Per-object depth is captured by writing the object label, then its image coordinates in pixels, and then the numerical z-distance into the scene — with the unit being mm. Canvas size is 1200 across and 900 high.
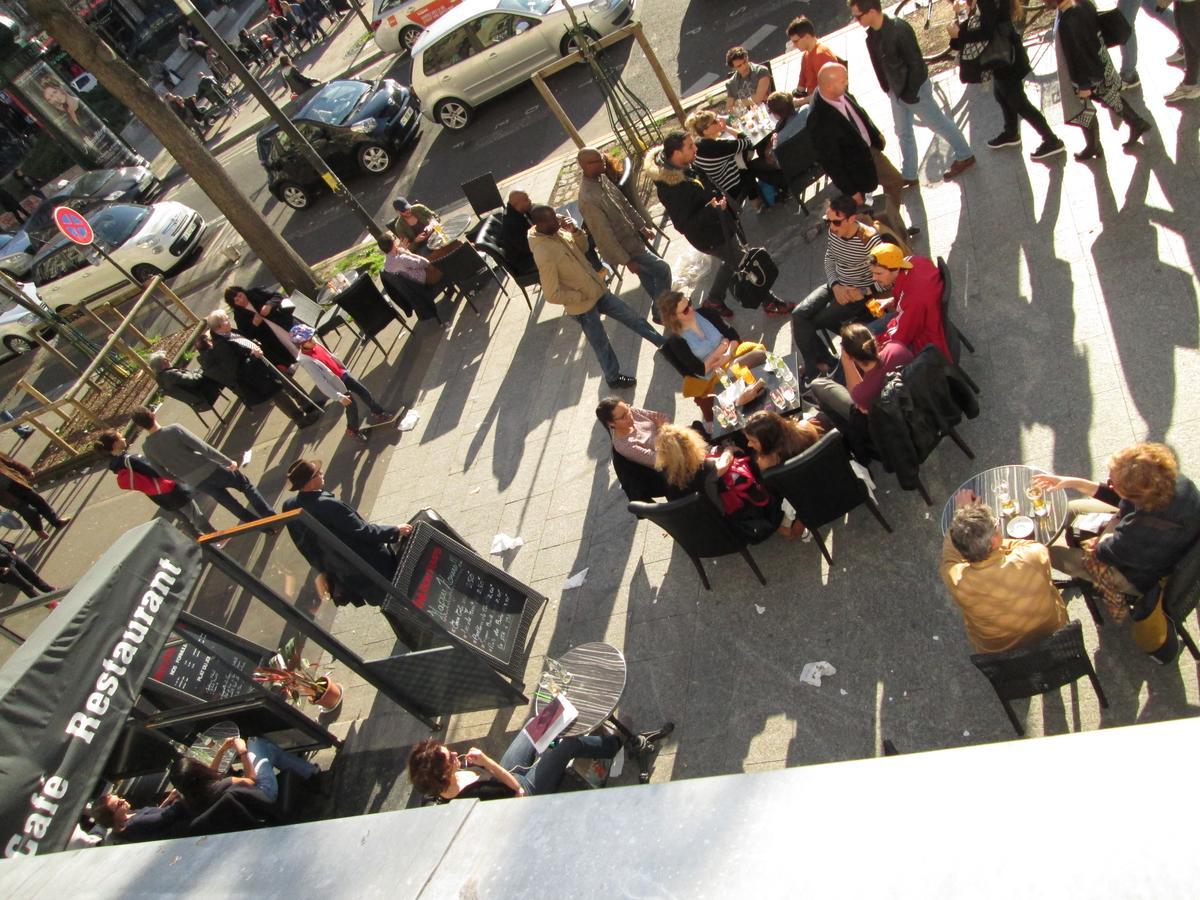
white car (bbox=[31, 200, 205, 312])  17156
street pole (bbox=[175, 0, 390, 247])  11109
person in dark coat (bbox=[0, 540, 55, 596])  10062
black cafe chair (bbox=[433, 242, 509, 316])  10352
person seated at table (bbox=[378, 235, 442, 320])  10312
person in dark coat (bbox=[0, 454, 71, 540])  10875
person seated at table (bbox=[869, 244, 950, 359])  5641
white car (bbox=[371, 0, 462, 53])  19969
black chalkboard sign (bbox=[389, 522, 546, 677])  5758
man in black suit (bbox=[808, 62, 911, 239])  7230
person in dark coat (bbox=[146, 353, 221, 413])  10414
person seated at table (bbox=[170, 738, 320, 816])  5398
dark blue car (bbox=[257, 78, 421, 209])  16109
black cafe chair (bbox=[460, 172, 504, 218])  11359
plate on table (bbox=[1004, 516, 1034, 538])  4406
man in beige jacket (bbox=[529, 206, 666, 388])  7684
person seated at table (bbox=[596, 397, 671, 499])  5812
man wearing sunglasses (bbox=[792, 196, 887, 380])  6305
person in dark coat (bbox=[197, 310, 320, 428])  9984
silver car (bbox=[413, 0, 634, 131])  14977
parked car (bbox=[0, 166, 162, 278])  18453
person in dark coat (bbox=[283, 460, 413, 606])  6262
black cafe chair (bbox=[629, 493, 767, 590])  5383
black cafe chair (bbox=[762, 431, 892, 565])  5090
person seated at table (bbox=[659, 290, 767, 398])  6488
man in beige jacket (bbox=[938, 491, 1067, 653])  4039
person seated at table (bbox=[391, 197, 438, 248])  11102
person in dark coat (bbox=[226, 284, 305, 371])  10258
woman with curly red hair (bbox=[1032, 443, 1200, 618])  3766
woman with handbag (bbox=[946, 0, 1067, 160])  7152
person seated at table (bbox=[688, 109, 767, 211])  8328
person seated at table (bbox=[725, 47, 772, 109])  9453
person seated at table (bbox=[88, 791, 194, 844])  5496
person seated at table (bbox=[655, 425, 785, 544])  5406
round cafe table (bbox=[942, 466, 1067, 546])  4484
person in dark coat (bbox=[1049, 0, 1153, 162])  6484
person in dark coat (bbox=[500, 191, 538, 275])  9609
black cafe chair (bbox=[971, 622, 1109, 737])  3889
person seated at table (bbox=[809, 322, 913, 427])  5387
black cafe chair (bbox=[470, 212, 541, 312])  9875
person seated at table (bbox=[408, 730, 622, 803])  4465
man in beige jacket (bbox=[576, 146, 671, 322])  8086
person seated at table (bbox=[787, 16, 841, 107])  8258
